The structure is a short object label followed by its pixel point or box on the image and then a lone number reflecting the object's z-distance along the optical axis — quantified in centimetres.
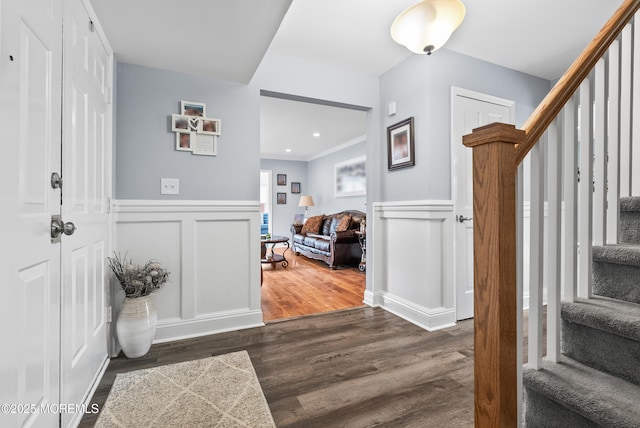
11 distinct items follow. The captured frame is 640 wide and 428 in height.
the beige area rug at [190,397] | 141
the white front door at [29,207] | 87
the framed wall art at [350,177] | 625
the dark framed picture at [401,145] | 277
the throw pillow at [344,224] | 531
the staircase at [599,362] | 84
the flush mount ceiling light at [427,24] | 171
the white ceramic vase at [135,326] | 197
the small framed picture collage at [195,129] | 236
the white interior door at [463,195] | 272
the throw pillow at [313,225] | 634
